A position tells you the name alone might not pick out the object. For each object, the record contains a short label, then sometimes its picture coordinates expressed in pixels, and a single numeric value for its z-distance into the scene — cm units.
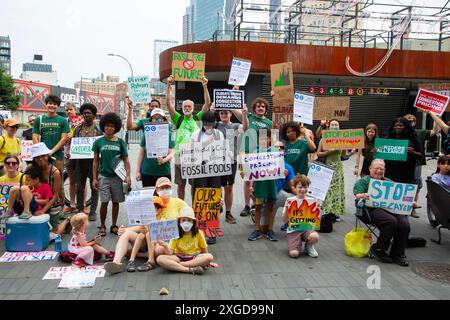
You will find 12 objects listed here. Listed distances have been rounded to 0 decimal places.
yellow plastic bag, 564
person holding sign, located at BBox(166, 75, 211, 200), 670
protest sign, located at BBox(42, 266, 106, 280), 475
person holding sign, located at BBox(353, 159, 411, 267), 536
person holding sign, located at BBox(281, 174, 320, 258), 561
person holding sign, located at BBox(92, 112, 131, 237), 646
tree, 5016
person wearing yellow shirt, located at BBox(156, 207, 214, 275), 486
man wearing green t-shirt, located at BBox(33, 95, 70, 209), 725
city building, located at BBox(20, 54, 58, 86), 10200
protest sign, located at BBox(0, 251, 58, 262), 535
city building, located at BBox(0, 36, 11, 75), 14425
